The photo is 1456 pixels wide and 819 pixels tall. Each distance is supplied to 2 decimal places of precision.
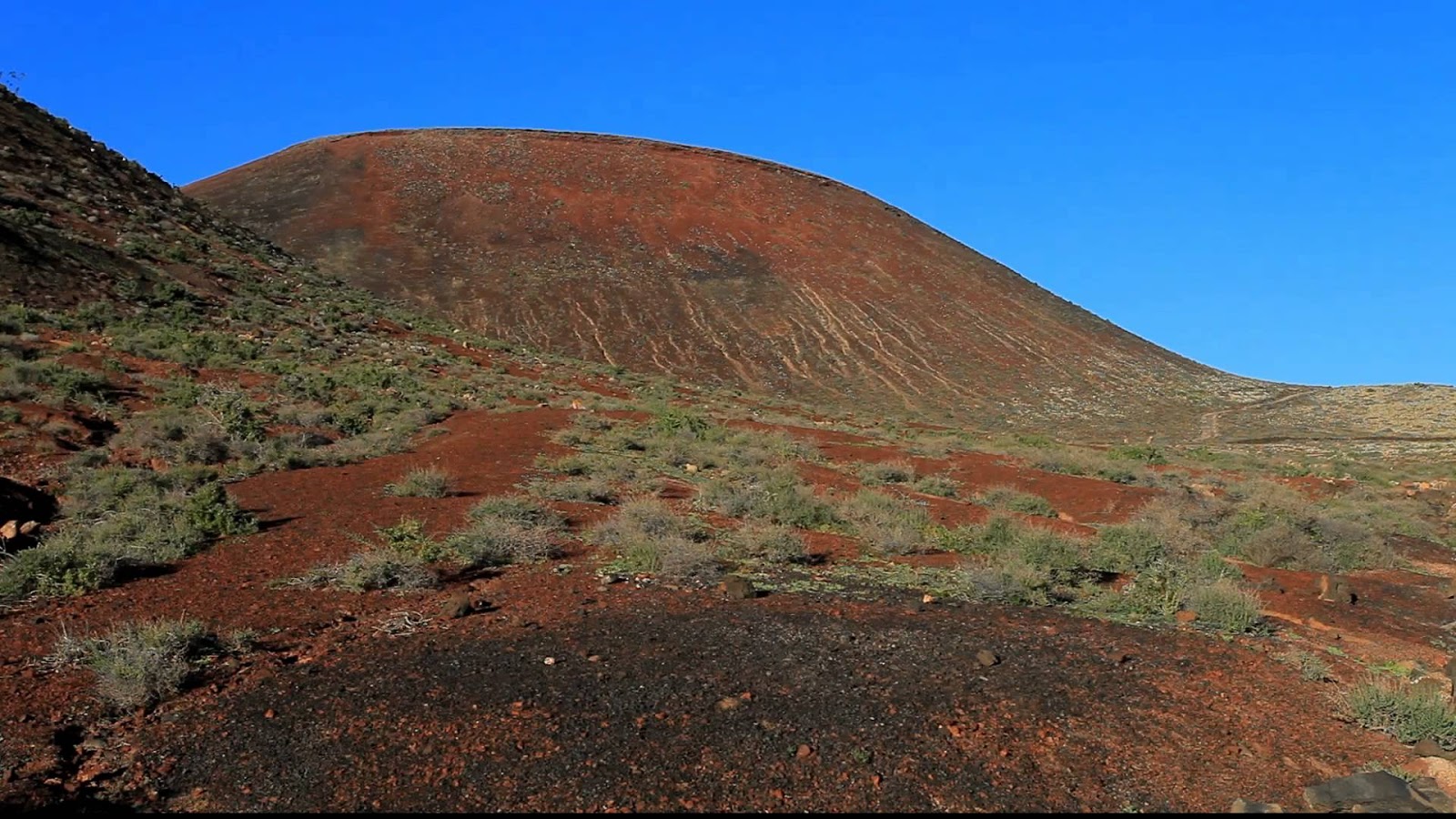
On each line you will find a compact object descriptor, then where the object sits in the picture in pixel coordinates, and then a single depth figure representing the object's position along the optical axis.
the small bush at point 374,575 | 8.95
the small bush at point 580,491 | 13.59
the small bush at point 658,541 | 9.72
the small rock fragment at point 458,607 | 8.16
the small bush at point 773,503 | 12.98
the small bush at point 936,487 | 16.92
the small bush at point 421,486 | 13.15
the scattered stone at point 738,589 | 9.06
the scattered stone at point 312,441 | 16.31
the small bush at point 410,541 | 9.93
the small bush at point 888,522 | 11.73
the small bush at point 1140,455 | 26.38
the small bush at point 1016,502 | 15.48
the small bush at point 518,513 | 11.66
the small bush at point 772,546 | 10.74
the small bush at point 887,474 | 17.17
